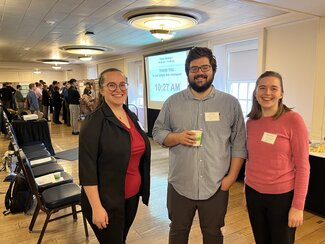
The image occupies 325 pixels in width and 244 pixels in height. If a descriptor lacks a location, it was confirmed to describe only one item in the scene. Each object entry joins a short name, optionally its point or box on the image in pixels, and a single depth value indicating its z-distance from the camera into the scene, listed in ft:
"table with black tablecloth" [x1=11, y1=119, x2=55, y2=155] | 14.25
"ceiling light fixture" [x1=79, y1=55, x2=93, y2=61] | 27.07
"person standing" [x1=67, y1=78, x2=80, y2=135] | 25.64
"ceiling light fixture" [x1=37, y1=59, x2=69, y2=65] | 33.22
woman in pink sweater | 4.79
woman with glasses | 4.52
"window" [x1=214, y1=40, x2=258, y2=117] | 14.78
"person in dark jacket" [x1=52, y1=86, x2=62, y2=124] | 31.81
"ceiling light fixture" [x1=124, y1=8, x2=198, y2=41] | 11.41
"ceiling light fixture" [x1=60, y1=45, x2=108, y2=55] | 21.62
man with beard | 4.98
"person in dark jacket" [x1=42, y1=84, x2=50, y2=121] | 31.89
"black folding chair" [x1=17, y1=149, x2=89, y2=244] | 7.40
